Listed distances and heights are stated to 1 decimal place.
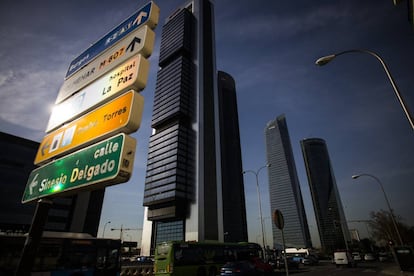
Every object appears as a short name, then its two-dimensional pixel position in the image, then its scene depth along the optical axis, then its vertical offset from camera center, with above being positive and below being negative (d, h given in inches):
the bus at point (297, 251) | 3283.0 -169.5
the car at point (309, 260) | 1432.1 -128.2
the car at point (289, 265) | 1058.1 -114.4
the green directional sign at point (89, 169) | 151.3 +52.7
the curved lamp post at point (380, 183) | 920.6 +238.0
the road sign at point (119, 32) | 222.4 +214.6
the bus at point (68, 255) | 416.2 -23.4
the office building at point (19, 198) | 1955.0 +416.2
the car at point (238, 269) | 528.4 -65.2
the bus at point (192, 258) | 641.0 -50.1
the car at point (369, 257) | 1834.2 -147.4
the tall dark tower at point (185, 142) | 3280.0 +1564.7
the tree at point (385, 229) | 1892.2 +77.3
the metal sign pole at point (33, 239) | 153.7 +3.0
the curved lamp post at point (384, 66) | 273.1 +226.5
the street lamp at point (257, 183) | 1126.2 +283.6
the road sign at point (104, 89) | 188.7 +134.0
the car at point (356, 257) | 1787.4 -137.8
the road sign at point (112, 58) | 207.0 +174.7
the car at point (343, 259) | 1106.7 -95.1
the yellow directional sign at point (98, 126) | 169.6 +93.7
